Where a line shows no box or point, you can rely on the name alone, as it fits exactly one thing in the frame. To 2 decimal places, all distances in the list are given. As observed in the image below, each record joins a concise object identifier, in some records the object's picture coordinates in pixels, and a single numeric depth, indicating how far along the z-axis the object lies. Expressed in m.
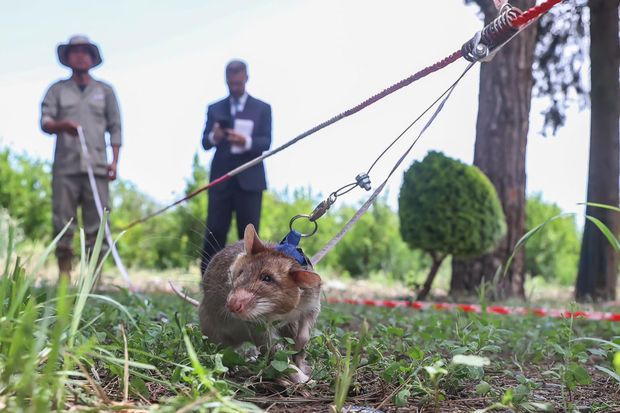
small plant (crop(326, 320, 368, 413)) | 1.76
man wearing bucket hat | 6.68
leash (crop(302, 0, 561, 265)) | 2.28
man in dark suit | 6.15
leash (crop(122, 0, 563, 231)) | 2.27
